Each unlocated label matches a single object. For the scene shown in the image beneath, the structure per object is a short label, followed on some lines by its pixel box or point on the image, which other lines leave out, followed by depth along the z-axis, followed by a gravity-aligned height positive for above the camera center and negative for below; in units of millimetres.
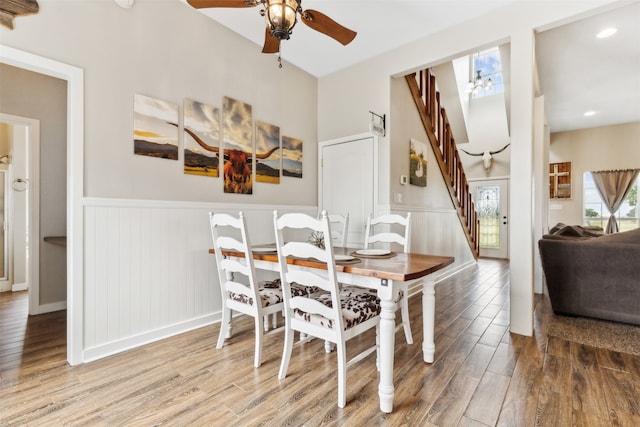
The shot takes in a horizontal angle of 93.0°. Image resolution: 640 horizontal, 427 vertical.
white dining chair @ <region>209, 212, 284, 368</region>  2072 -605
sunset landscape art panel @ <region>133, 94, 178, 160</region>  2422 +692
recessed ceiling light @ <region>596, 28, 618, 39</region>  3245 +1950
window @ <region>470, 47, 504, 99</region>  7020 +3371
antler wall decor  7098 +1271
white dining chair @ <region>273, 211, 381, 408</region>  1618 -574
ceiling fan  1724 +1225
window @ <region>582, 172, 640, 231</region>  6609 +63
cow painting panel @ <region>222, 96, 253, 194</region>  3025 +674
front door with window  7006 -57
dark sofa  2686 -589
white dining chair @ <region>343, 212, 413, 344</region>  2340 -241
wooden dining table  1576 -378
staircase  4434 +1123
